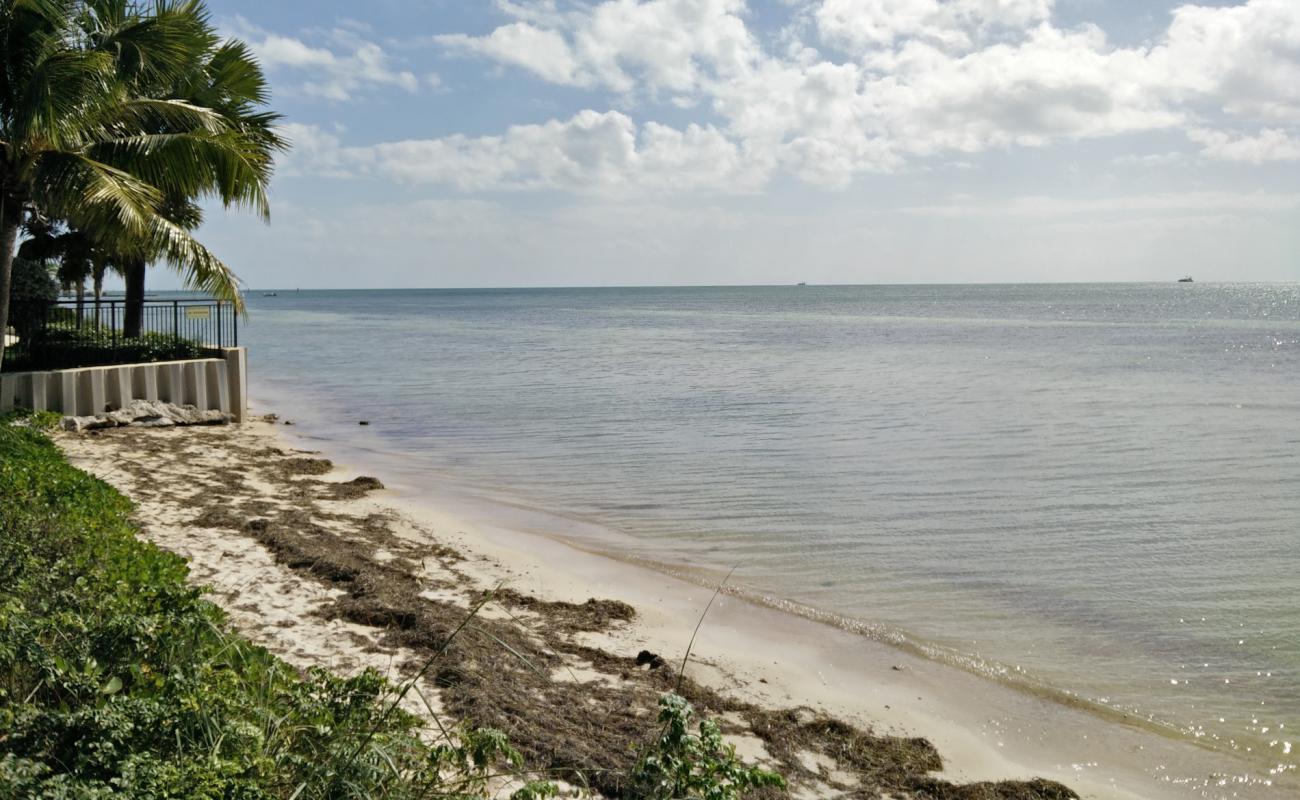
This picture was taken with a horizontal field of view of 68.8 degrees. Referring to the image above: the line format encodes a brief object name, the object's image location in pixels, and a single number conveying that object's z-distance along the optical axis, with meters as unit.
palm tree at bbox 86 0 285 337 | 12.93
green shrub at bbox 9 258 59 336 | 16.45
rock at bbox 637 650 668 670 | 7.13
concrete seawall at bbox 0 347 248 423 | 14.56
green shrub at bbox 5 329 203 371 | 16.33
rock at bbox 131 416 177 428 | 15.84
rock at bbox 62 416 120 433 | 14.84
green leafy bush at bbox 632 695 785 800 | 3.66
